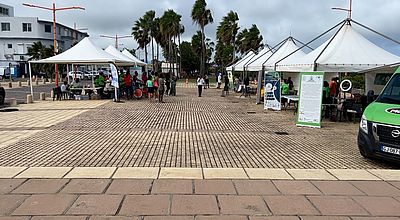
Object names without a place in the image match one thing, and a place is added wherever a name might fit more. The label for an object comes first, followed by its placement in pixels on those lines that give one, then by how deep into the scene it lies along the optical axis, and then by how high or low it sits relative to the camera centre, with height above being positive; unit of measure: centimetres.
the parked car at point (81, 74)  6468 -53
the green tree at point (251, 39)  6425 +655
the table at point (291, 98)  1612 -98
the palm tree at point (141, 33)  6203 +672
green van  671 -99
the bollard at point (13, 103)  1947 -180
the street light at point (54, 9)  2919 +493
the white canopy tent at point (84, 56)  2205 +95
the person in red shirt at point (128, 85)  2274 -79
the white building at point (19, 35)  7738 +740
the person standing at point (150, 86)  2216 -80
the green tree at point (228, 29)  5906 +744
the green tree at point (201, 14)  5318 +874
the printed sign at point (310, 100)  1241 -78
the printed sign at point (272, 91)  1765 -74
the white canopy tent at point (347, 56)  1477 +93
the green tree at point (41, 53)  6104 +292
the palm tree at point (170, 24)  5619 +761
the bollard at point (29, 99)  2138 -170
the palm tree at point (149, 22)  6119 +849
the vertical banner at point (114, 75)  2097 -18
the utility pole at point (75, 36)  9206 +899
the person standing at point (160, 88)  2119 -86
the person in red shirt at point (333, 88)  1559 -46
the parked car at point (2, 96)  1928 -141
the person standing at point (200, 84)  2751 -76
